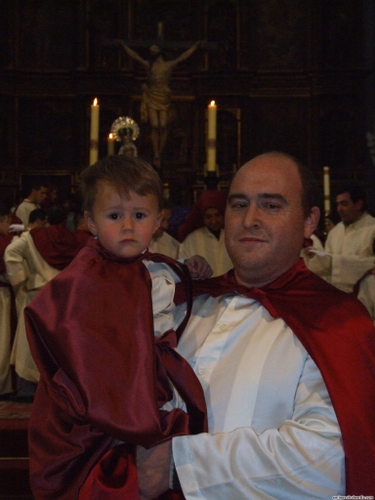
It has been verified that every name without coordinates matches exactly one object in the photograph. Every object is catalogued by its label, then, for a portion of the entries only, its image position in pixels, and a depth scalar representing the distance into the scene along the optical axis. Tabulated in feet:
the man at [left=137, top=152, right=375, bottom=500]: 6.39
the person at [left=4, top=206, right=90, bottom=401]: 21.75
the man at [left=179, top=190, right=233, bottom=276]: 20.58
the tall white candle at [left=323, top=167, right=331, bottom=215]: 21.11
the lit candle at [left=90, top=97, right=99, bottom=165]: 15.02
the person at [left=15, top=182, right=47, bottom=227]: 31.58
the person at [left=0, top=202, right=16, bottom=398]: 23.15
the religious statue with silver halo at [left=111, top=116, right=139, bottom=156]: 21.11
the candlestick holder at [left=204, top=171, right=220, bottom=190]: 17.04
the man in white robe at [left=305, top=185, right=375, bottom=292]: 18.44
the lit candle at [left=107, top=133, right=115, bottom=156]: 18.91
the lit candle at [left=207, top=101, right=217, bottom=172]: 17.04
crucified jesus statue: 28.84
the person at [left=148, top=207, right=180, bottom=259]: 21.70
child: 6.43
